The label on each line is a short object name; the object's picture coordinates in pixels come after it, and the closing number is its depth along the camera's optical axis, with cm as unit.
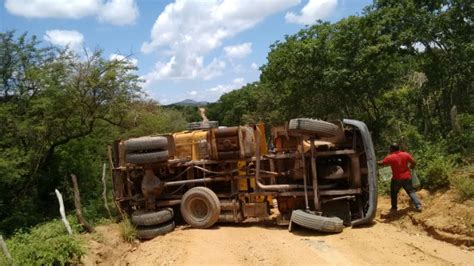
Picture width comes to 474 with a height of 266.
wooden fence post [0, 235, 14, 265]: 857
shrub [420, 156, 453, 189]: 1152
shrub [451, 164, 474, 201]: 991
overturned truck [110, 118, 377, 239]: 1023
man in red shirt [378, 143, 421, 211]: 1050
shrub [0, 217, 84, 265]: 909
